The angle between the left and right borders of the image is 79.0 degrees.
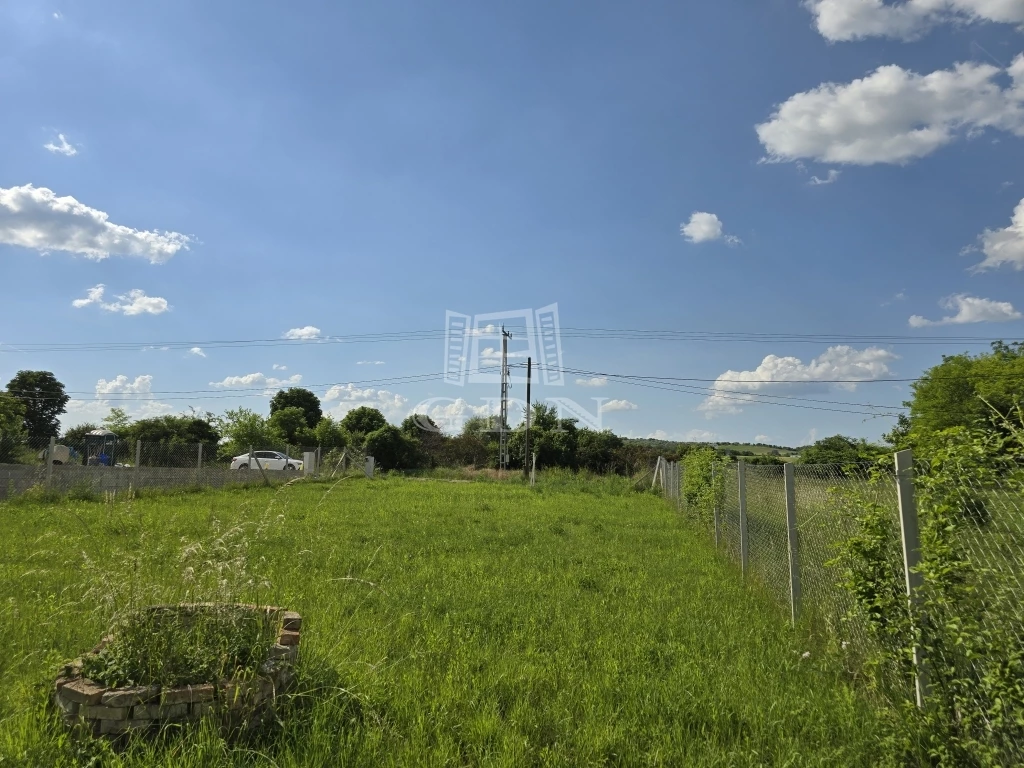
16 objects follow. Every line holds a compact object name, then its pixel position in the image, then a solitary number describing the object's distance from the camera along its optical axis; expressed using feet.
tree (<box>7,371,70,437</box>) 170.09
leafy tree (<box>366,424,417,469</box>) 130.62
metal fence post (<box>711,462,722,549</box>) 31.37
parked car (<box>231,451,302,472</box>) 83.14
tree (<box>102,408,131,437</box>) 150.86
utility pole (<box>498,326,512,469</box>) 110.01
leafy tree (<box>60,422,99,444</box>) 163.02
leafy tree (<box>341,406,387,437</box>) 152.46
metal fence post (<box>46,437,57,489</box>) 43.57
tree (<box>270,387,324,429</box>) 197.57
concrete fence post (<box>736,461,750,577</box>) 22.36
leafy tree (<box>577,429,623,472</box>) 139.64
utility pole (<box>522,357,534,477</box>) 102.22
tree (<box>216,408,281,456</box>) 97.14
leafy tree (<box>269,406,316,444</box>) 146.72
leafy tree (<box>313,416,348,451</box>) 139.23
